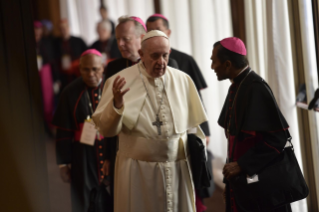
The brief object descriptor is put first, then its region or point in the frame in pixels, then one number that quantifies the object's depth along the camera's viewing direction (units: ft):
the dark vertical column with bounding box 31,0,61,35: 81.82
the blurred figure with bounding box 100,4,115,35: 62.75
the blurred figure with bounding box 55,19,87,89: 61.00
